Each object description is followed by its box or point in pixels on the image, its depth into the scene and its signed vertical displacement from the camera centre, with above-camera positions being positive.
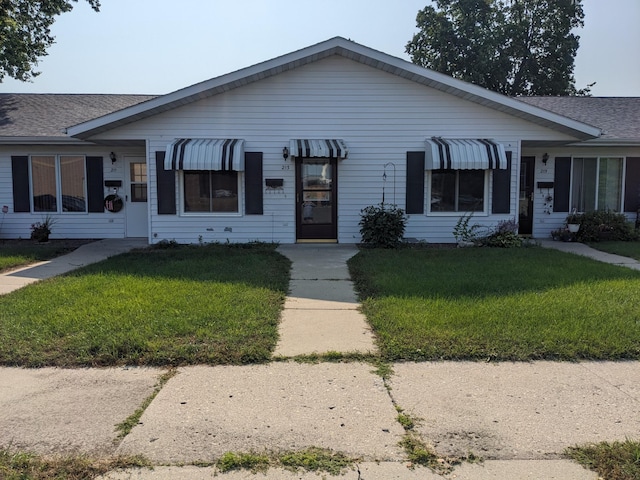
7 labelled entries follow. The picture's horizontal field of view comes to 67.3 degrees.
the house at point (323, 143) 10.62 +1.22
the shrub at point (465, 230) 11.30 -0.80
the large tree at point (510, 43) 30.88 +9.95
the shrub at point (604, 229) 11.80 -0.79
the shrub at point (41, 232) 11.76 -0.91
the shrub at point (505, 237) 10.78 -0.92
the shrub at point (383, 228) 10.60 -0.71
